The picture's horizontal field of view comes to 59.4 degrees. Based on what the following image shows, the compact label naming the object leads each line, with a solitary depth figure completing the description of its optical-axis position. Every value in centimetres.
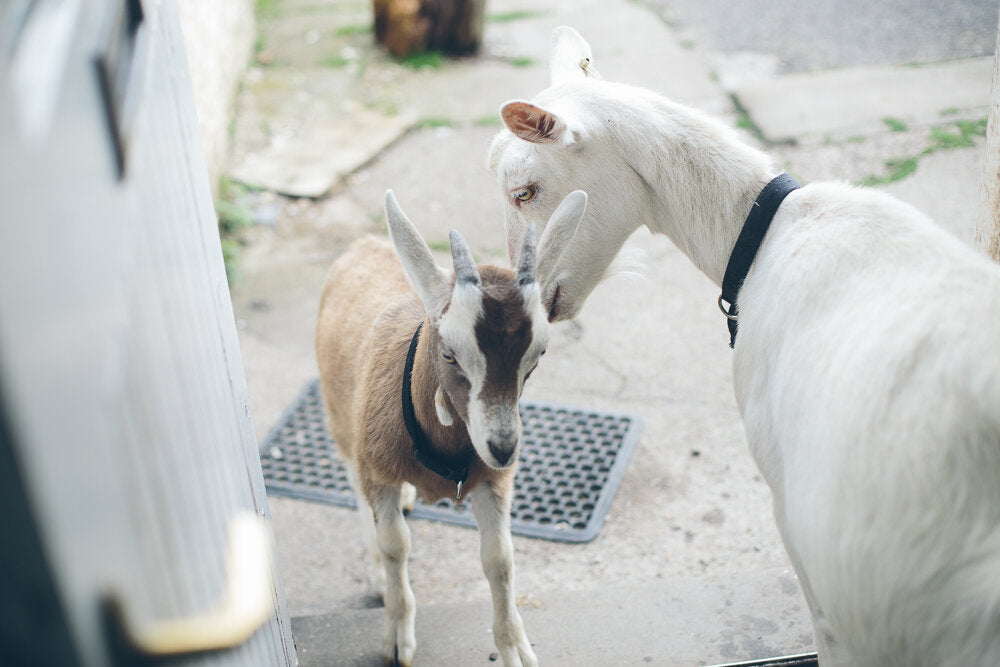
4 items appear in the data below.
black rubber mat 367
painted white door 74
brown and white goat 220
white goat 171
